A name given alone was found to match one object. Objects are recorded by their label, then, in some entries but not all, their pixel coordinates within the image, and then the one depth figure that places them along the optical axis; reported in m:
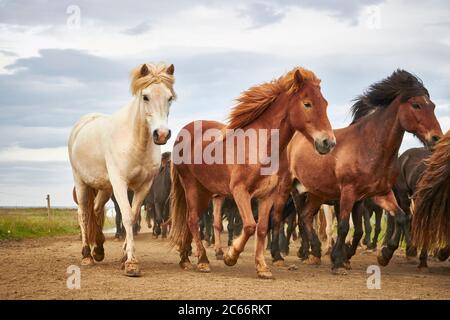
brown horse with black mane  8.95
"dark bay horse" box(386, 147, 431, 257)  11.68
